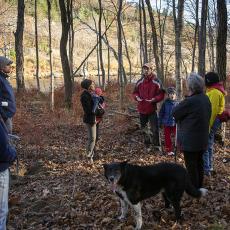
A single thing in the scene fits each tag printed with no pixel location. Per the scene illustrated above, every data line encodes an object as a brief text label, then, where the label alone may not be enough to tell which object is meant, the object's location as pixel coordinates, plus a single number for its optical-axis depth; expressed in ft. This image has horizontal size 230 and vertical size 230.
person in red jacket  22.04
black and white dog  12.14
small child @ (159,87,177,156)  21.67
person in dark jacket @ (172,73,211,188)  13.84
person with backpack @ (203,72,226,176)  16.70
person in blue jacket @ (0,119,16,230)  9.43
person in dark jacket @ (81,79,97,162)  20.75
